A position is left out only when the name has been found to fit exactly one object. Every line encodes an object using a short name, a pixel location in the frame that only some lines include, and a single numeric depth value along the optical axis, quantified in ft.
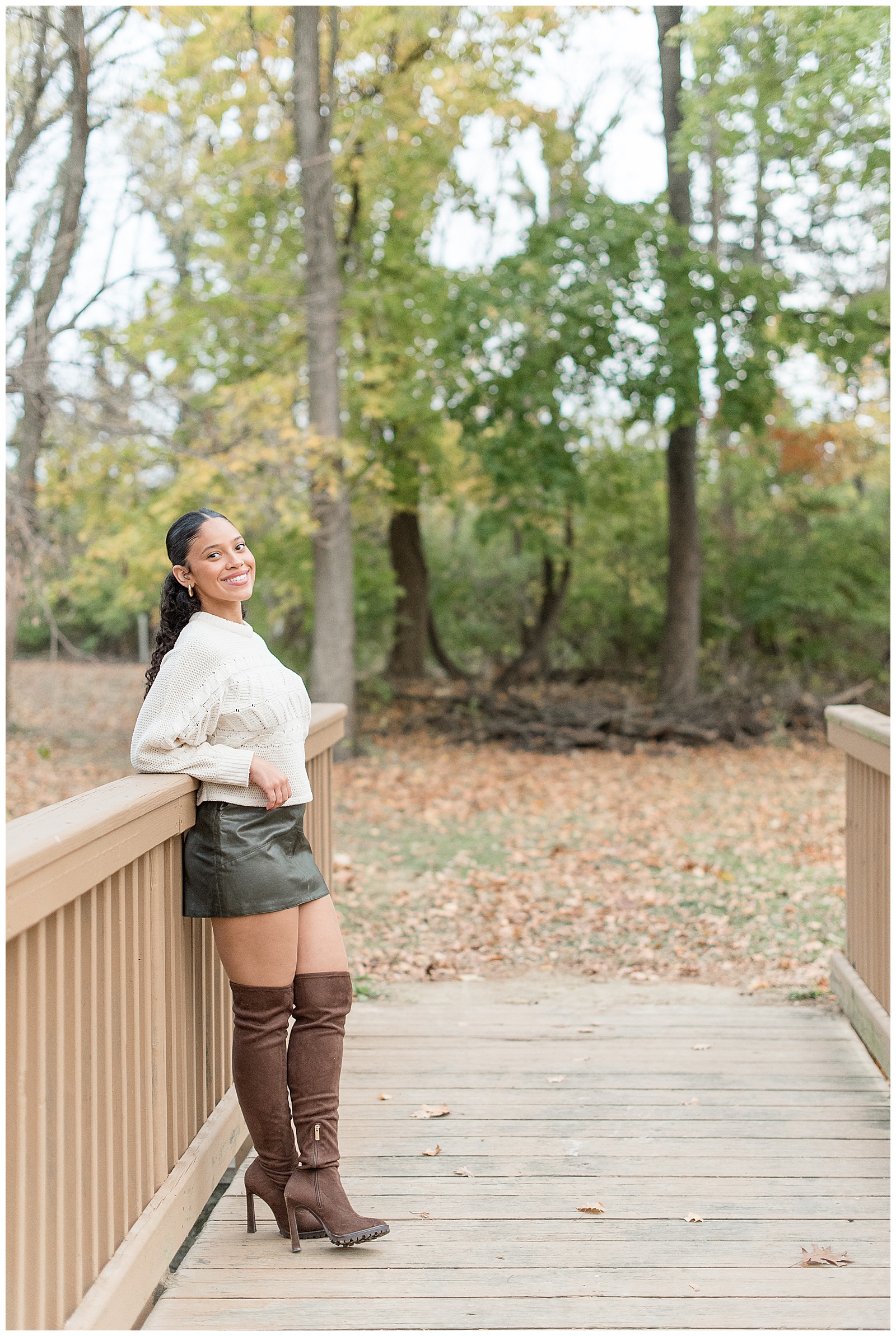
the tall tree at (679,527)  48.70
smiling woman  8.96
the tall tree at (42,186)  27.84
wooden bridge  6.89
